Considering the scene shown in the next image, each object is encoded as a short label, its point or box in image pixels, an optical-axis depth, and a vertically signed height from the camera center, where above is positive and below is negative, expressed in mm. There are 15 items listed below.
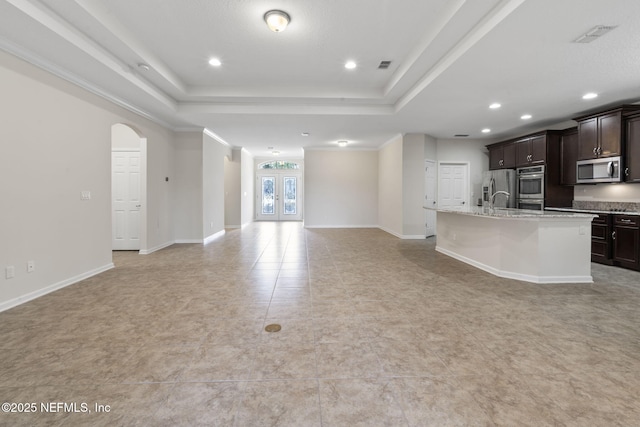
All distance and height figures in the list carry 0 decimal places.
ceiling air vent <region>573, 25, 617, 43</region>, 2678 +1706
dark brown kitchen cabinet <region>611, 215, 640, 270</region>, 4376 -484
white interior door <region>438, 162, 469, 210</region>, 7957 +705
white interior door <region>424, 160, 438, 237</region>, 7612 +419
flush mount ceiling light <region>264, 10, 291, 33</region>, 2874 +1923
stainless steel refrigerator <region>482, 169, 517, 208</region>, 6781 +579
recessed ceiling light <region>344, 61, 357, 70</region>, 3992 +2048
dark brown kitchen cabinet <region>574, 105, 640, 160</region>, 4625 +1315
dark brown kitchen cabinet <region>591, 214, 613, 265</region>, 4738 -504
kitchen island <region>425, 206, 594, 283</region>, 3705 -486
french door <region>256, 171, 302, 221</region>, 12016 +534
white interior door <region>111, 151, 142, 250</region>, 5781 +184
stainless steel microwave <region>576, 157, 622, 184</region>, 4742 +692
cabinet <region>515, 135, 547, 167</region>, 5977 +1295
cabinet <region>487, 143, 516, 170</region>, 6848 +1343
